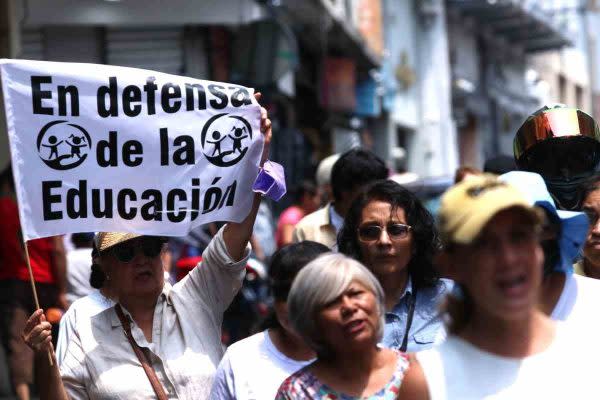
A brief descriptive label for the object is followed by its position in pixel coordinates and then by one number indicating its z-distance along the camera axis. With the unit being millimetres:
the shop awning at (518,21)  57888
